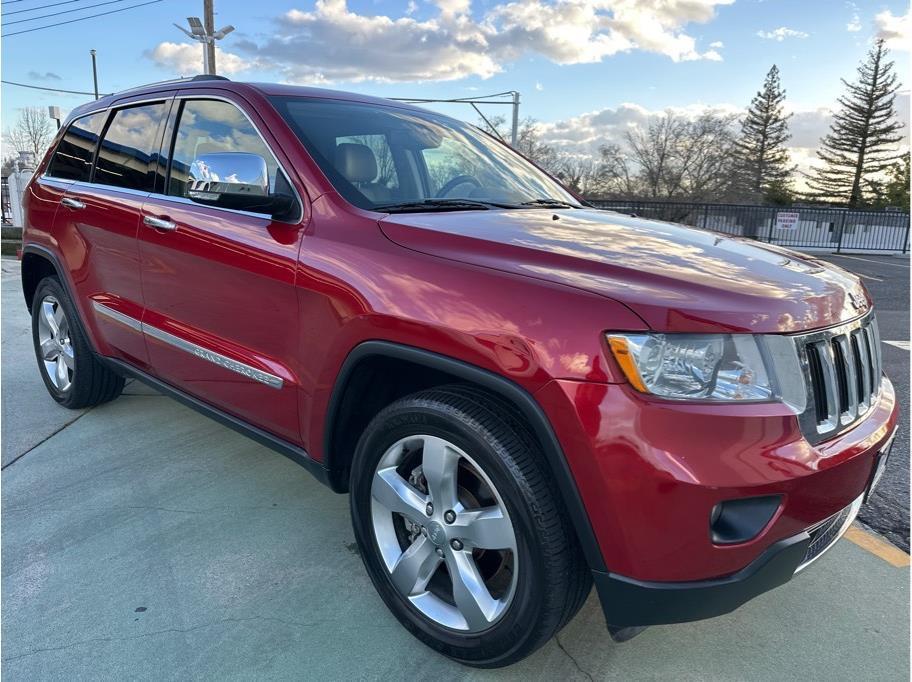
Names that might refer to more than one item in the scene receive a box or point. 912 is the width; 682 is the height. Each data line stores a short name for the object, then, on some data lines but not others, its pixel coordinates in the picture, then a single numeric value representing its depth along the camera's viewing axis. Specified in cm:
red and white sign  2061
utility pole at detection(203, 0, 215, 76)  1950
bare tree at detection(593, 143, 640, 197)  4372
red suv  163
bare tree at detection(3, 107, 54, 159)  4662
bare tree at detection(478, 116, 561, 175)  4469
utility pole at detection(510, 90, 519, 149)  2923
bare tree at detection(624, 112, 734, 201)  4288
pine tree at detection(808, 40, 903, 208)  5622
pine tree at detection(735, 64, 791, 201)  5800
